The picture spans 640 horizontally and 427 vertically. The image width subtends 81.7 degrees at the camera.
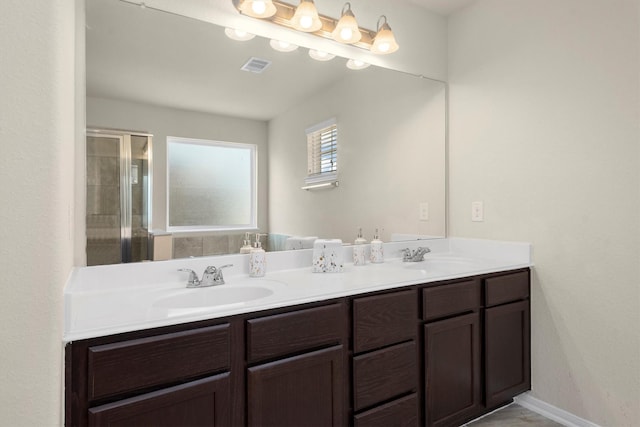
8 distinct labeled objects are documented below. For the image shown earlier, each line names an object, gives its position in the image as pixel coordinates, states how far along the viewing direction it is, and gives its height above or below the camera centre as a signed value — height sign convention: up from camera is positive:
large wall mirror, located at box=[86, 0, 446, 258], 1.56 +0.49
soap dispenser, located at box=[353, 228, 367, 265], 2.07 -0.24
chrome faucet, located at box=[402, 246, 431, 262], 2.21 -0.26
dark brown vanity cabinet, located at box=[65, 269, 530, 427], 1.02 -0.53
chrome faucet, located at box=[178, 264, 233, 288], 1.53 -0.28
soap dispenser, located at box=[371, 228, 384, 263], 2.15 -0.23
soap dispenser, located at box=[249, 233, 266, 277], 1.73 -0.24
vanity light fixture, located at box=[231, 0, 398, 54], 1.79 +0.97
